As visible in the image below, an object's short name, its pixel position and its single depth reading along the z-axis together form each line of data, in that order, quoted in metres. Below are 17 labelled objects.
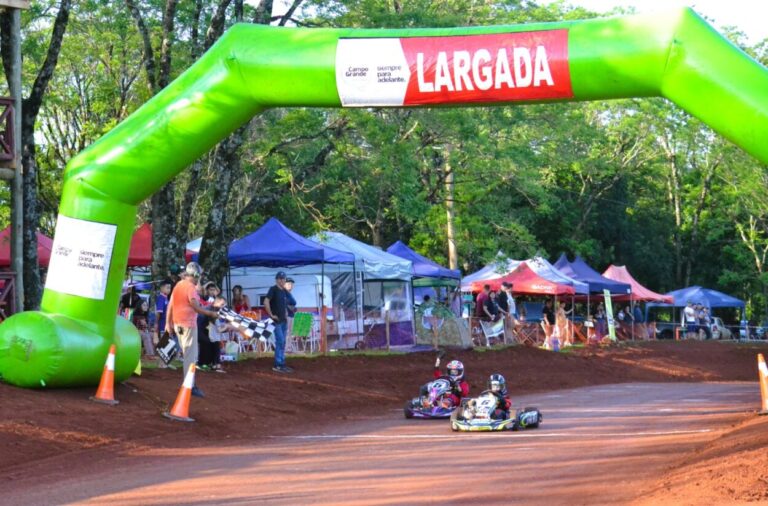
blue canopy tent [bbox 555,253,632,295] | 44.94
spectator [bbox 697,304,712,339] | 49.06
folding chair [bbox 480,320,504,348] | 33.00
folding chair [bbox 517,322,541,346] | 36.81
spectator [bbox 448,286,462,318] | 36.47
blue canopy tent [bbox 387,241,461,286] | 35.19
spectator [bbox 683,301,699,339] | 48.78
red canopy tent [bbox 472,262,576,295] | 40.34
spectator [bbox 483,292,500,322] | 33.16
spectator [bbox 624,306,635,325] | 45.50
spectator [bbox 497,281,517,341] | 33.53
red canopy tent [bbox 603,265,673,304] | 48.72
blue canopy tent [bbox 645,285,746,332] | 55.09
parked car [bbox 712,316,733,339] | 50.41
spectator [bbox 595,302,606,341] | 42.16
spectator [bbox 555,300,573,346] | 37.06
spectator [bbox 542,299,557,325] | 41.62
